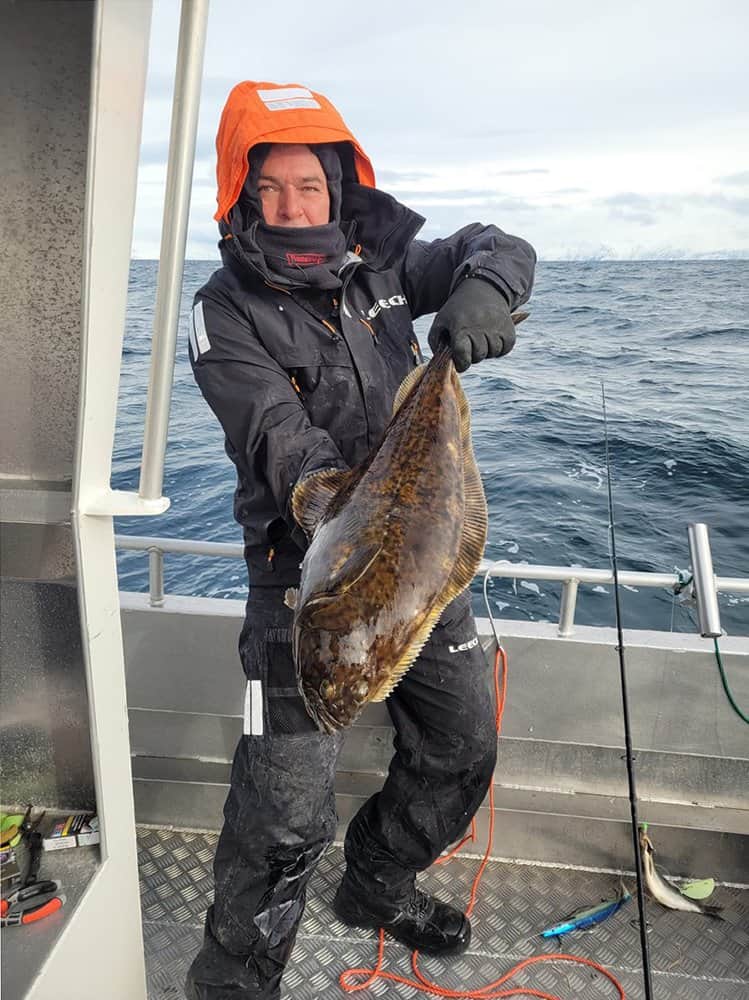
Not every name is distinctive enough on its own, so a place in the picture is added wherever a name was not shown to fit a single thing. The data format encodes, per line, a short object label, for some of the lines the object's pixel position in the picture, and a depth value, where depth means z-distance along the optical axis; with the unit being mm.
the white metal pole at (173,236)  1623
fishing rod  1947
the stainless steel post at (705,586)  2801
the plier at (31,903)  1959
